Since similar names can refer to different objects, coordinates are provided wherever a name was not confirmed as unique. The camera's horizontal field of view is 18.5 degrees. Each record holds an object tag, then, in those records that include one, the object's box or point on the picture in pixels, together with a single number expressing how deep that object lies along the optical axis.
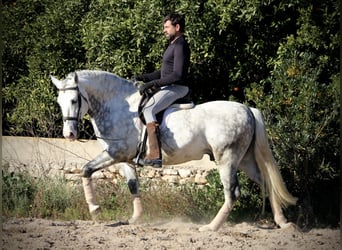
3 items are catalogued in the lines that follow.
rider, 12.98
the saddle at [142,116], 13.21
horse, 13.19
